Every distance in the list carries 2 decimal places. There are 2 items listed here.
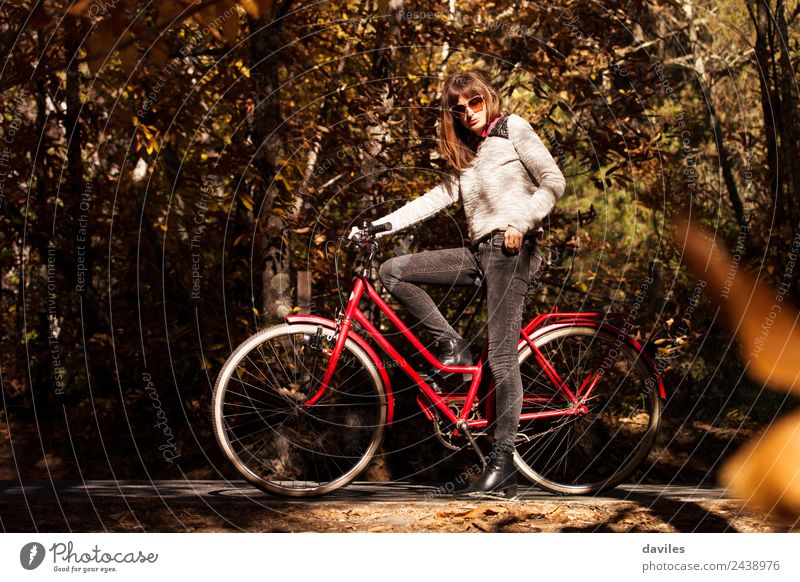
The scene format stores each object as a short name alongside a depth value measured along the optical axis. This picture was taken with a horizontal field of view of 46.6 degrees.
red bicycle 4.75
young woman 4.61
